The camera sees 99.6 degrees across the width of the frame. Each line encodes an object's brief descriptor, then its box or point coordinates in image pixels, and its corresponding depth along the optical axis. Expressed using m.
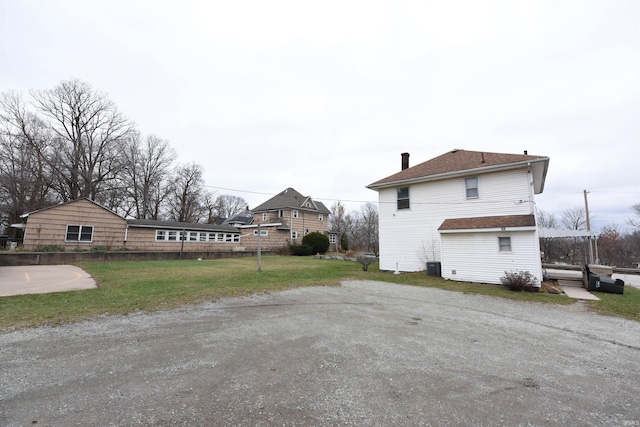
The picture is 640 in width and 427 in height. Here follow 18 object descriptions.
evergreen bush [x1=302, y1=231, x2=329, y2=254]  30.19
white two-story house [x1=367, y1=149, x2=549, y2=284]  11.66
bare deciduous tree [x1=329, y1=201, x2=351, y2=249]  48.72
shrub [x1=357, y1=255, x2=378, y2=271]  16.19
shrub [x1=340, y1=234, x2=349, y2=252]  36.03
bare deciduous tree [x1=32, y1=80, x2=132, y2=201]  29.03
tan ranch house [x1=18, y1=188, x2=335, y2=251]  20.89
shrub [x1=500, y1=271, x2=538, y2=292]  10.54
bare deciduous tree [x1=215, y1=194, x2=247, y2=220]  56.73
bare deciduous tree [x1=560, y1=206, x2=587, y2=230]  36.16
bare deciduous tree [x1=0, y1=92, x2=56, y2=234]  26.22
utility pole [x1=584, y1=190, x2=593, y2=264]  22.52
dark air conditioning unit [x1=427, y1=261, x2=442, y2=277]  13.47
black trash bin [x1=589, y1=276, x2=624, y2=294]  10.37
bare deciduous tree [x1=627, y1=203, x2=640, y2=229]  29.25
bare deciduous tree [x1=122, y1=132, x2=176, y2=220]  36.12
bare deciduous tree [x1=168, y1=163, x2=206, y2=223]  42.84
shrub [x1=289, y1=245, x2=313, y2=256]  29.06
